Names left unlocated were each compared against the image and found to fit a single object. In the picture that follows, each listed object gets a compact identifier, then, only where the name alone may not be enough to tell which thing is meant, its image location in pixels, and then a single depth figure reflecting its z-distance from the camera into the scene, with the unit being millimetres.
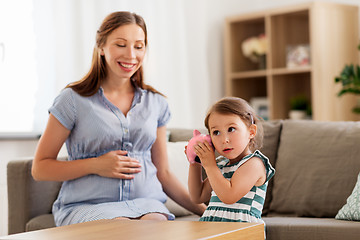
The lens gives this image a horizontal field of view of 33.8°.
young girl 1755
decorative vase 4625
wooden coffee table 1410
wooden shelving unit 4172
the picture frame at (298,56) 4293
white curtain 3533
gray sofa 2391
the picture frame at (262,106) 4672
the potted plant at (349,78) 3811
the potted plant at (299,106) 4406
